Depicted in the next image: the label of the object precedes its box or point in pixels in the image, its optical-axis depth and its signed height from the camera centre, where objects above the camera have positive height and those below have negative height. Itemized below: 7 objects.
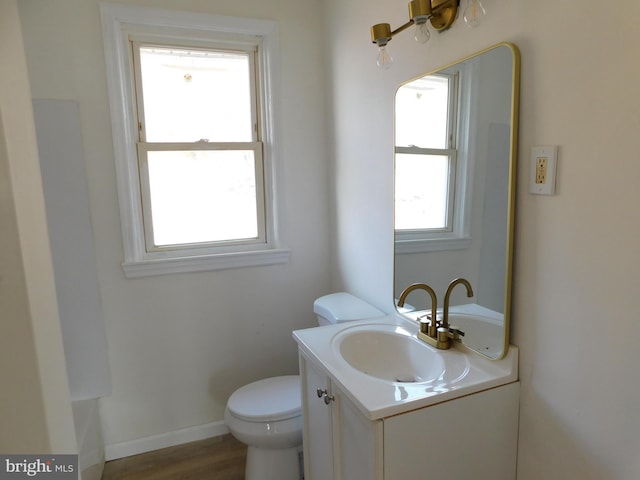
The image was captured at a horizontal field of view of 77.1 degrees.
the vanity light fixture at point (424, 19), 1.22 +0.52
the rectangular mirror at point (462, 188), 1.16 -0.02
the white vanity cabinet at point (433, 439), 1.07 -0.72
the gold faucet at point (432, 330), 1.36 -0.51
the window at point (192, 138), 1.96 +0.27
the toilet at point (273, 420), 1.69 -0.99
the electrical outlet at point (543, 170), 1.02 +0.03
